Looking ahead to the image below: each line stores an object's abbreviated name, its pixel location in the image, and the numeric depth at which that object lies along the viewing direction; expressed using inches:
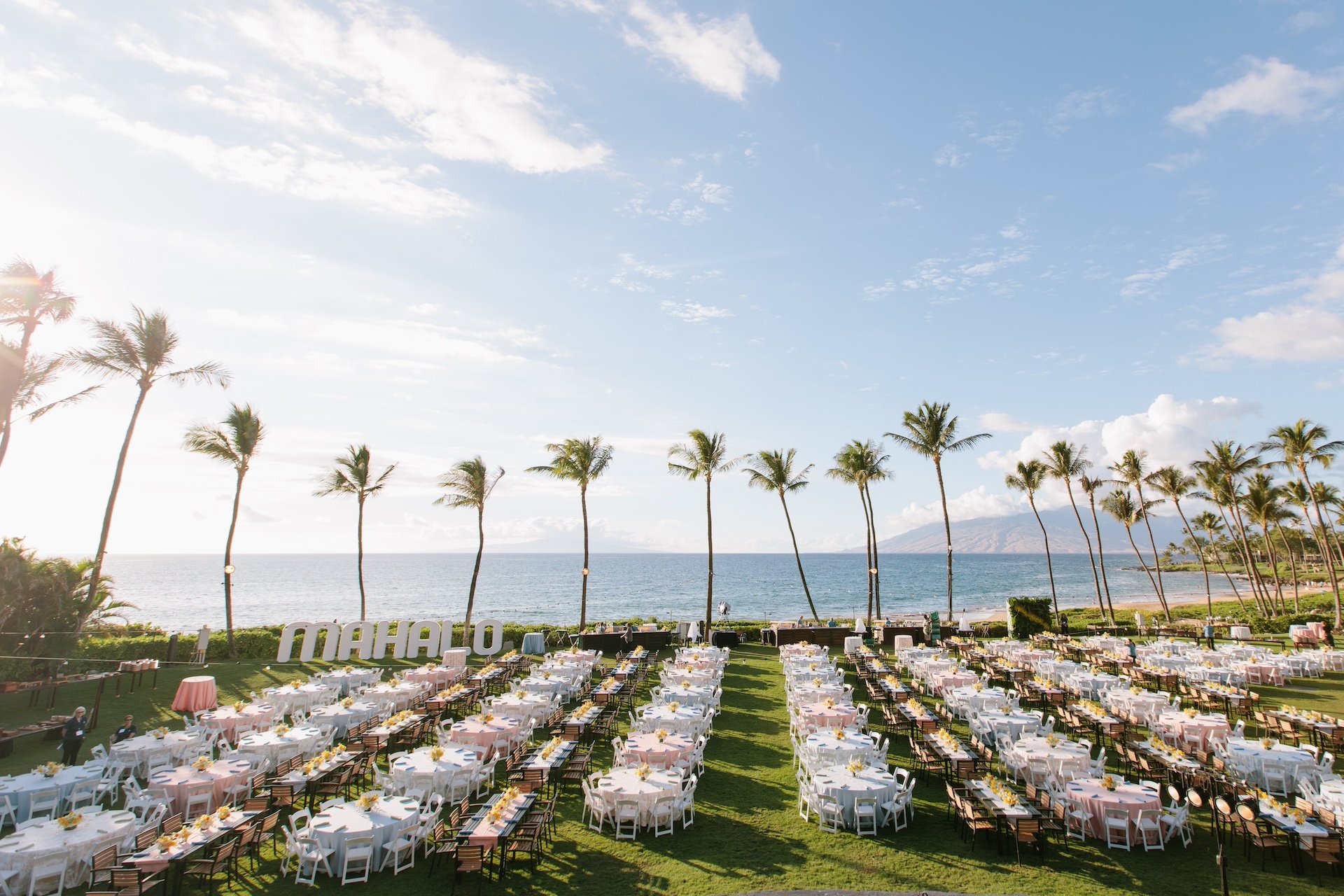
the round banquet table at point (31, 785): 432.5
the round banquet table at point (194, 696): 717.3
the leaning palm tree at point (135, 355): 1039.0
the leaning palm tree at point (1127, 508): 1939.0
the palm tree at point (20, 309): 966.4
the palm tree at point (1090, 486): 1852.9
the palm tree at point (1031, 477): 1777.8
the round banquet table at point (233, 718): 618.5
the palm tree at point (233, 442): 1217.4
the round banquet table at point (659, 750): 509.0
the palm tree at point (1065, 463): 1738.4
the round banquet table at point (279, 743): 537.3
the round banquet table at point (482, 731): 568.4
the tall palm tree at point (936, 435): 1592.0
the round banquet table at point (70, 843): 336.5
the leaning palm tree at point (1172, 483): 1828.2
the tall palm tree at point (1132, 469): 1800.0
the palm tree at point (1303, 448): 1462.8
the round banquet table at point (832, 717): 615.8
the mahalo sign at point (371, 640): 1040.8
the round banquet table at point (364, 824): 369.4
